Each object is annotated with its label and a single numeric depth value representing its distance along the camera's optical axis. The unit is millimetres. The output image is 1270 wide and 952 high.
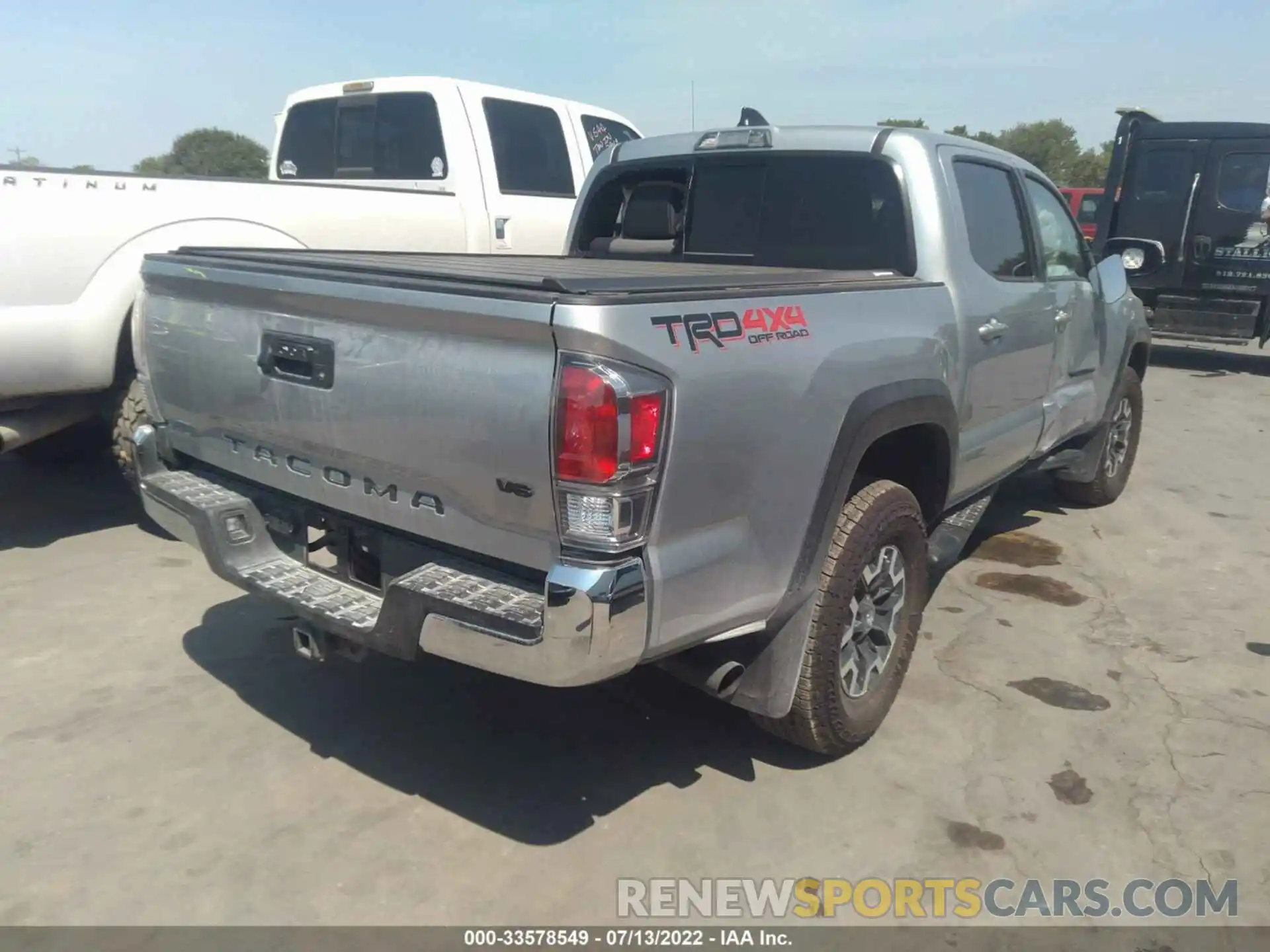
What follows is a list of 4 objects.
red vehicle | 16797
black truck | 11617
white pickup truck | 4430
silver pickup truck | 2318
